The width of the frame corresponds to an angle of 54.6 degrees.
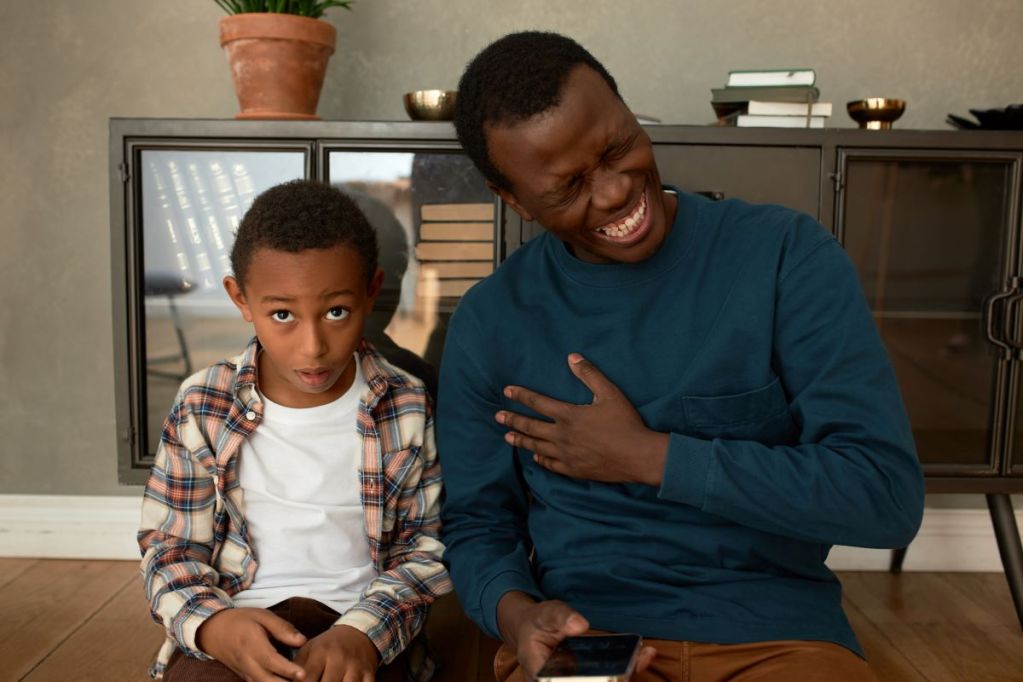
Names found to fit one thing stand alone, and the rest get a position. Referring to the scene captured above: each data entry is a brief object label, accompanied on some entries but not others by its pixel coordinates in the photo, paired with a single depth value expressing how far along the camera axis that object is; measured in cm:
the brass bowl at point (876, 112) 200
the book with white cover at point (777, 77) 195
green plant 197
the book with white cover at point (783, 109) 193
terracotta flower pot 194
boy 136
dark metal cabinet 191
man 109
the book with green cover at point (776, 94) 195
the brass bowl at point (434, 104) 194
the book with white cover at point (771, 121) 193
